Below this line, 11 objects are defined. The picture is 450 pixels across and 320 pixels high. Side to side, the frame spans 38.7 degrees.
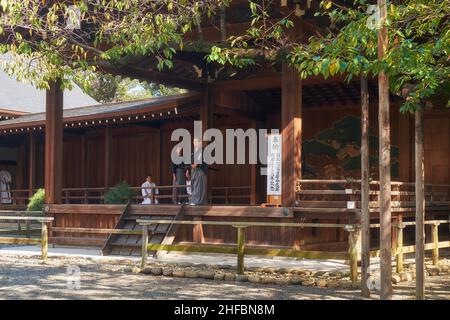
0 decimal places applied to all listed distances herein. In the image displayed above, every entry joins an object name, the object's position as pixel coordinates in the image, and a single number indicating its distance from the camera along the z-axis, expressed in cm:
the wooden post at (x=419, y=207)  802
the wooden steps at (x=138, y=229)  1435
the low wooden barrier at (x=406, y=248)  1021
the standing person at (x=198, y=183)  1545
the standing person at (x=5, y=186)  2334
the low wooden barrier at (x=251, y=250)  962
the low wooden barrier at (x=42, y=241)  1345
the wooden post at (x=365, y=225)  862
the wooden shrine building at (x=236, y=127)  1372
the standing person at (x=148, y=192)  1673
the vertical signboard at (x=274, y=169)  1382
